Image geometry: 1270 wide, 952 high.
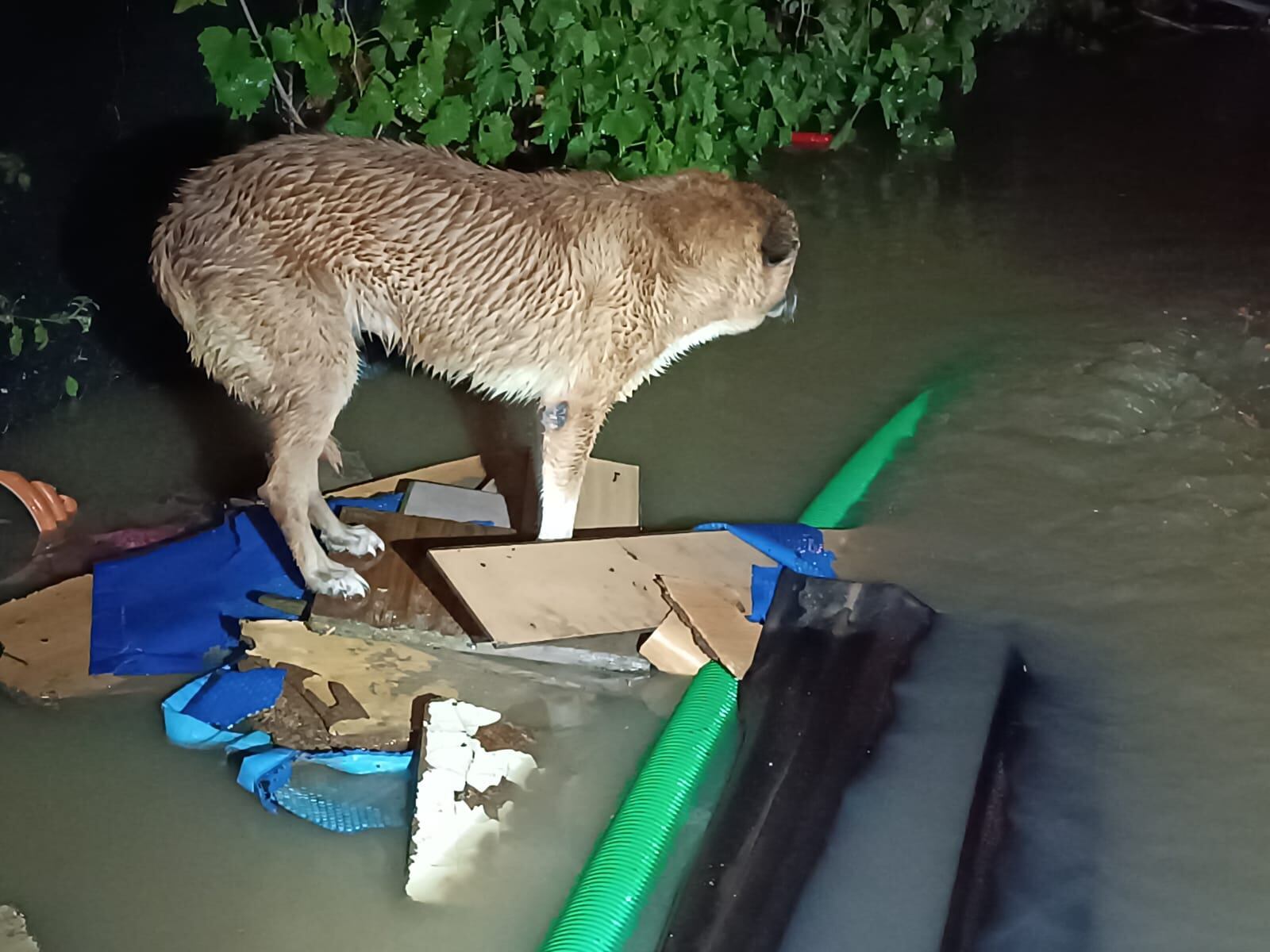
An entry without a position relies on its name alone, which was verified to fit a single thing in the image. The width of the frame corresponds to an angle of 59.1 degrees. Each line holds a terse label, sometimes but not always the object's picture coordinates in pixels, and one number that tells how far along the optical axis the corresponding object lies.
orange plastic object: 3.35
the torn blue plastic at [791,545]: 3.23
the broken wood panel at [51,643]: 2.77
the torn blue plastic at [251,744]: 2.62
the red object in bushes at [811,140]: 6.30
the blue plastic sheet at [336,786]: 2.47
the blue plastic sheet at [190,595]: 2.87
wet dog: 2.83
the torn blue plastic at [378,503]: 3.40
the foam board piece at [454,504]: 3.36
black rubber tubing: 2.23
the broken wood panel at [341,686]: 2.68
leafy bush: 3.88
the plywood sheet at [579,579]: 2.86
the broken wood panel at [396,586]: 2.90
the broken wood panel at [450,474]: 3.55
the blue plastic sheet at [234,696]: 2.67
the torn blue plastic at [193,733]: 2.64
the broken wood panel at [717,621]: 2.82
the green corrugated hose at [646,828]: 2.18
